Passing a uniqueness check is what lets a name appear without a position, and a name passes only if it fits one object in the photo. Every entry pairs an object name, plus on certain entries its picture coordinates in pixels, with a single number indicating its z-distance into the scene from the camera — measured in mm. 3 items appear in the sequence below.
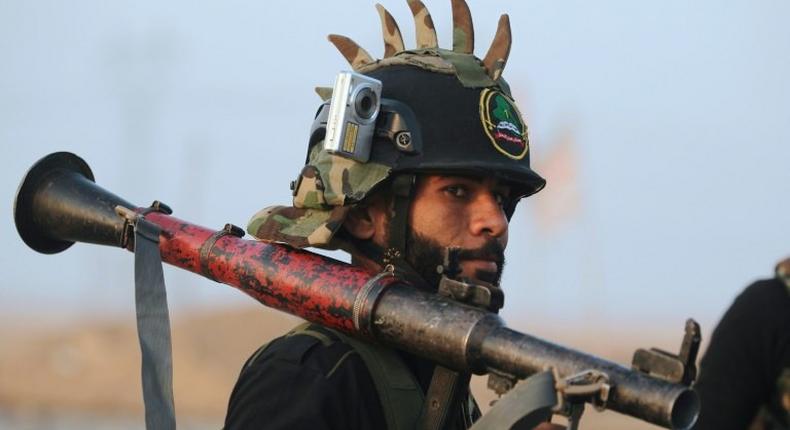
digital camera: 9102
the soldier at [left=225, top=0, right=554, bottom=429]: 8508
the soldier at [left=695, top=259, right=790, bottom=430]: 11203
